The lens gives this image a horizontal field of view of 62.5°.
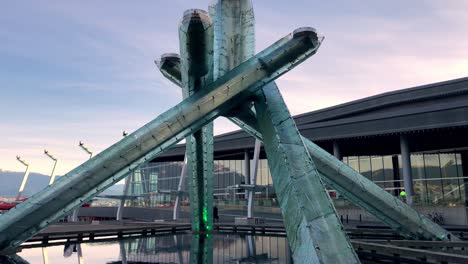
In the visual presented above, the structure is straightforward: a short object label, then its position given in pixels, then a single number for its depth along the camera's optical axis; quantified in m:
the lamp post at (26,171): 54.34
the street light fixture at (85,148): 44.77
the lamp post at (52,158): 50.53
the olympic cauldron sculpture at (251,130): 13.94
